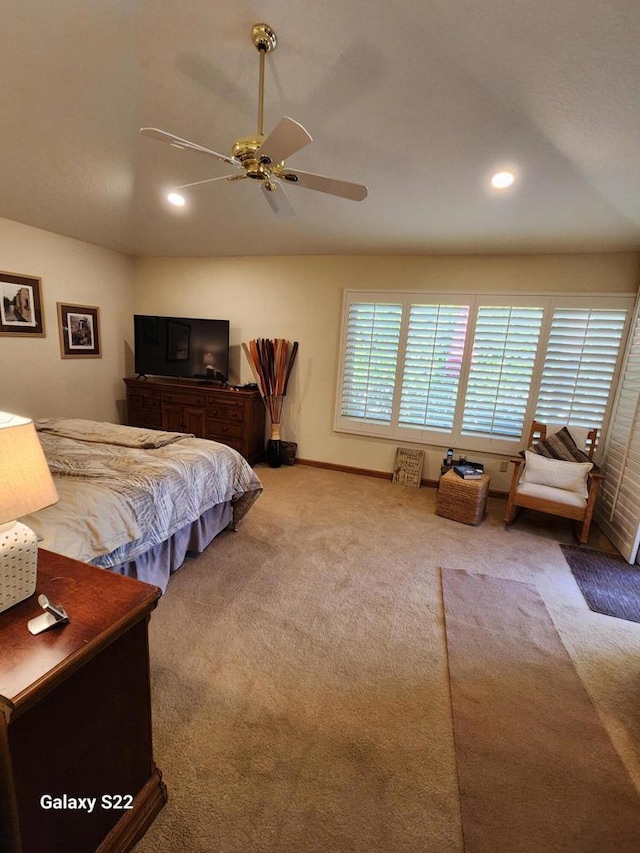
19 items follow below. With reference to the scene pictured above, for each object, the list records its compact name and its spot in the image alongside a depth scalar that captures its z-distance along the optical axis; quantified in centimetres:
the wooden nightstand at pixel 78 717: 80
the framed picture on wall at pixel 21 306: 364
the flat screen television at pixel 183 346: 458
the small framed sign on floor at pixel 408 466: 417
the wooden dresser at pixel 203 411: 439
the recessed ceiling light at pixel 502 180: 246
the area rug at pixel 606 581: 231
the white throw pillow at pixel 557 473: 314
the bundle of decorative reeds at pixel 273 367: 440
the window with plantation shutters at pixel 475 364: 351
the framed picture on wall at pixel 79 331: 421
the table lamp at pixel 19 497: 87
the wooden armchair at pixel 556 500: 298
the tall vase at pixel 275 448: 451
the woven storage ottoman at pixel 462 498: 327
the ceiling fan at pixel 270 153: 151
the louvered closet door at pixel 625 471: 288
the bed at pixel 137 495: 172
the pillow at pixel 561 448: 329
